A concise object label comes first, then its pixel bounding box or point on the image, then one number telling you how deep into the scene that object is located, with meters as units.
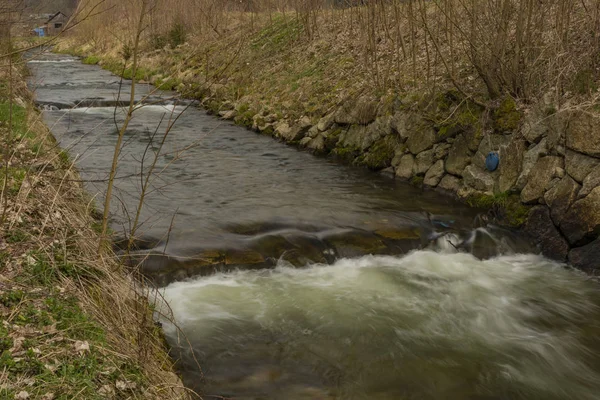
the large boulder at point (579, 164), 7.66
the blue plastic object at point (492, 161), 9.21
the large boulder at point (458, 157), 9.88
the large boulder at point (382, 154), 11.41
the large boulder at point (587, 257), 7.44
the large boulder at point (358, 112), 12.09
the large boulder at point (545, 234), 7.86
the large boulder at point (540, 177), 8.21
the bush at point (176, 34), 26.88
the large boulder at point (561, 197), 7.78
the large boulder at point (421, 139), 10.54
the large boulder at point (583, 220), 7.42
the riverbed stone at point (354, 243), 7.71
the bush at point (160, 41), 27.30
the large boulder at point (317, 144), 13.02
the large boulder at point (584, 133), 7.64
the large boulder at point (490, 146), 9.23
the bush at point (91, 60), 34.12
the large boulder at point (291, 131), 13.86
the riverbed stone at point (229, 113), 17.11
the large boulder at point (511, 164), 8.90
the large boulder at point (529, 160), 8.52
